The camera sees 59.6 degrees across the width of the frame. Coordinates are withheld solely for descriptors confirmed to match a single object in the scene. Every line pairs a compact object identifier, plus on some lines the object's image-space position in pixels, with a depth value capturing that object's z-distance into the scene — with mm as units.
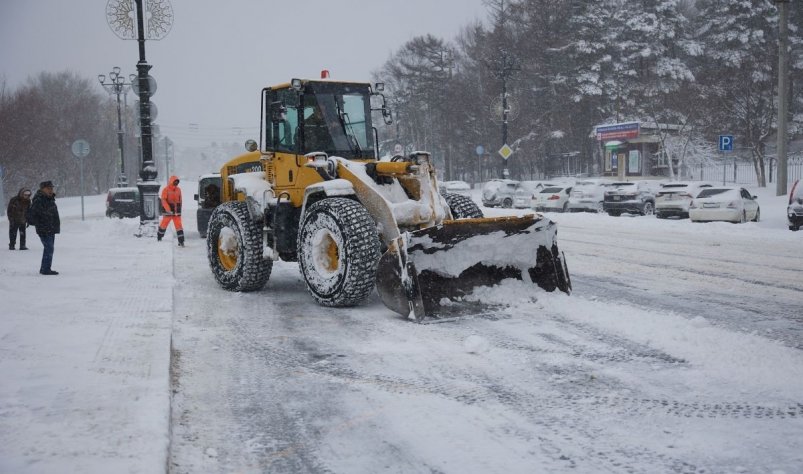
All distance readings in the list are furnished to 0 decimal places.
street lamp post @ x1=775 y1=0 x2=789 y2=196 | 25469
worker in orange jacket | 15945
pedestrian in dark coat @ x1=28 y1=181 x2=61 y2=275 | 10992
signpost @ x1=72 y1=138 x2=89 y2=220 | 22781
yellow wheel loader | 7406
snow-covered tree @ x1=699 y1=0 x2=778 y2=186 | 39438
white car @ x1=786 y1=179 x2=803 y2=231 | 17812
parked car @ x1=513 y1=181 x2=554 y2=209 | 33625
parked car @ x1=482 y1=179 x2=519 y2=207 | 35344
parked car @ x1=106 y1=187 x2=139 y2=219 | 30938
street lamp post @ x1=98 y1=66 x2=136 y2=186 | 43781
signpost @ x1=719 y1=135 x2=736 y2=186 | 27030
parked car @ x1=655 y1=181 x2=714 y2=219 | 24656
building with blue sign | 47062
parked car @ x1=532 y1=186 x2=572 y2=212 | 30750
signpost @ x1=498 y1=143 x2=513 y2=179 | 35688
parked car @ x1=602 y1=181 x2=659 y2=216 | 26812
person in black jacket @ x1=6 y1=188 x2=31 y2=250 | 15047
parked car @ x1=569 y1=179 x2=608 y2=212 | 29188
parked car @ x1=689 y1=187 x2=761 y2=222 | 21453
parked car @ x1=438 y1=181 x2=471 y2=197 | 45178
